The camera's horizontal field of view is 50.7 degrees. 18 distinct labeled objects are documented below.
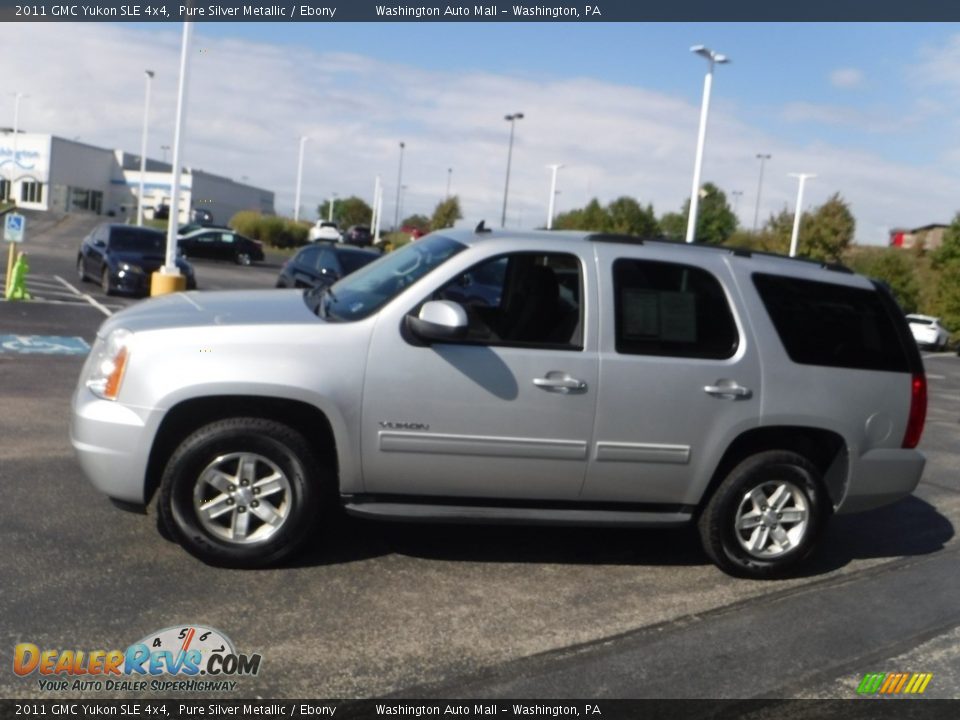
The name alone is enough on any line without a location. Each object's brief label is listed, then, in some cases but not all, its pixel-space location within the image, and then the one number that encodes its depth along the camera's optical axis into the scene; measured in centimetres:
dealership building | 6806
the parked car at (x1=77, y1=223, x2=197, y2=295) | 1998
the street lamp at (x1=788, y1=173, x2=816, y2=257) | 3881
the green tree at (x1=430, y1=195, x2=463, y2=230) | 7394
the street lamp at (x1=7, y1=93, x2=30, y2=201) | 6779
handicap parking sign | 1762
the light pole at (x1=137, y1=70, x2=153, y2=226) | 3861
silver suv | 511
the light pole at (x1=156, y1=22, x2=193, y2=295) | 1798
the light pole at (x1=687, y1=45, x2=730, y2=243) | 2836
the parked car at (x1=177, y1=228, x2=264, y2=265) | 3634
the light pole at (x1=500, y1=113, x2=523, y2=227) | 5222
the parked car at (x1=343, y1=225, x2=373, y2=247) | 6378
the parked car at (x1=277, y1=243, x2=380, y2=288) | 1717
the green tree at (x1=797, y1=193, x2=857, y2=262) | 5044
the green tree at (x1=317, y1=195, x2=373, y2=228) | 9025
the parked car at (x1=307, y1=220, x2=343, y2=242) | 5752
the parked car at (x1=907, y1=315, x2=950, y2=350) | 3678
